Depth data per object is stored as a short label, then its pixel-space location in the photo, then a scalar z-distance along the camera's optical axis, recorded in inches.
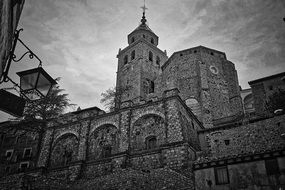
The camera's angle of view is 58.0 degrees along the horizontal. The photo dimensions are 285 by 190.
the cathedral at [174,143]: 525.7
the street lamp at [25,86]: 217.5
